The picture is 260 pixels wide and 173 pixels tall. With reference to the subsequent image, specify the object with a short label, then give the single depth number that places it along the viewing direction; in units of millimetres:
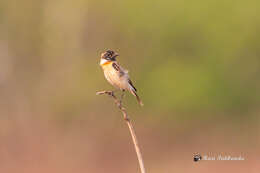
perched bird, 11937
